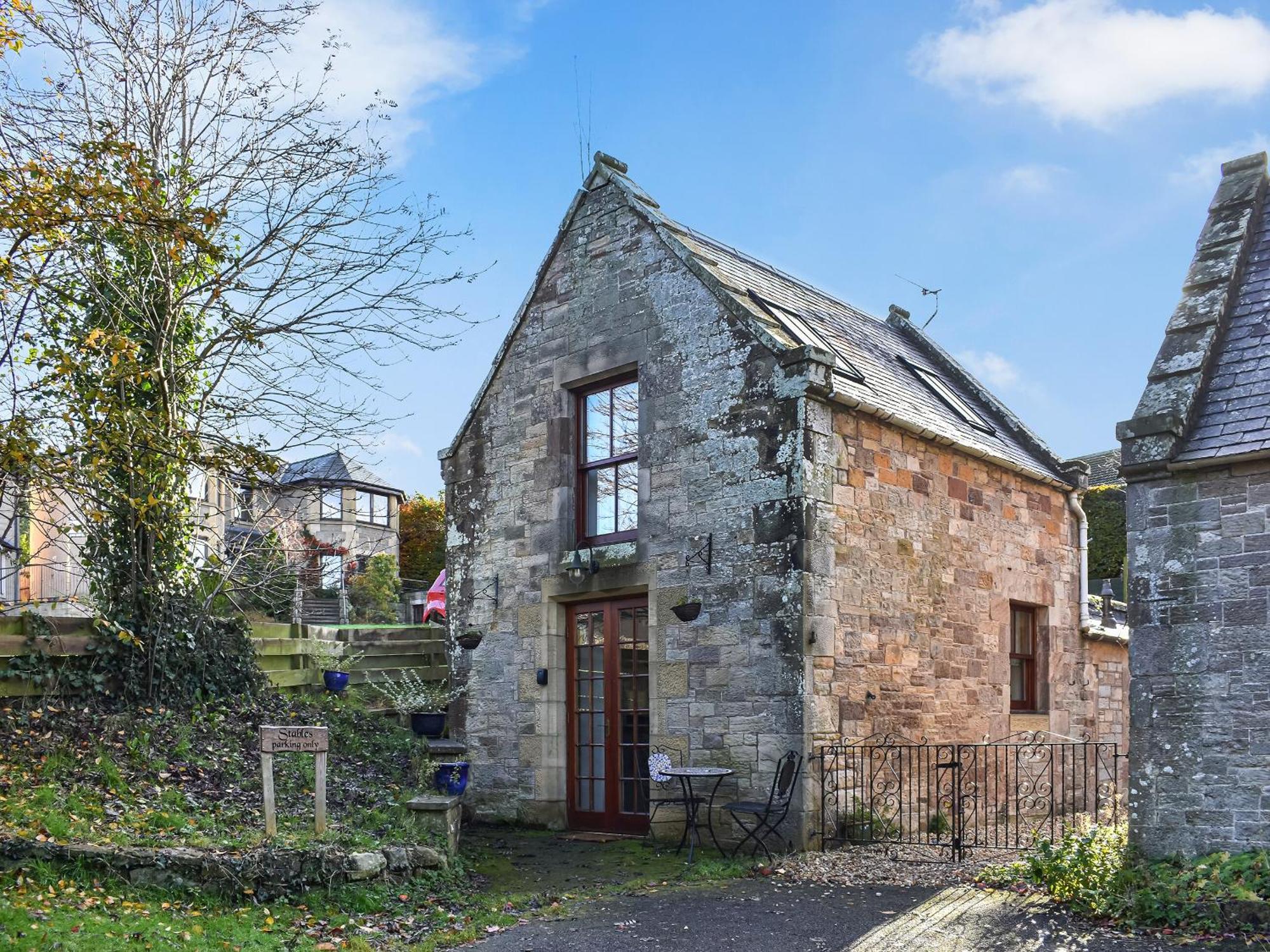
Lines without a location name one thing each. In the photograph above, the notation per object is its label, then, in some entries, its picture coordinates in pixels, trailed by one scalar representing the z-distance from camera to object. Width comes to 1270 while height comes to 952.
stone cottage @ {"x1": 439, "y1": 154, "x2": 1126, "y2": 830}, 10.64
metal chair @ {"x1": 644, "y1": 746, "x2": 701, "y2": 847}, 10.80
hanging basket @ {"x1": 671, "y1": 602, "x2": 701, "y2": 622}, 11.08
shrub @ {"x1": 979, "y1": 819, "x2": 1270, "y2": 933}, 7.27
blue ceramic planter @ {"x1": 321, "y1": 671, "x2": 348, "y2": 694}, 14.98
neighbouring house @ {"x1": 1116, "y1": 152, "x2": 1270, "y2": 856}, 7.81
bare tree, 9.62
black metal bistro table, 10.16
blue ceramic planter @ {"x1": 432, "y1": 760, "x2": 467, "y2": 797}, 11.51
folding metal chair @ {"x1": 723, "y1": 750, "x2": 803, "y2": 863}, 9.84
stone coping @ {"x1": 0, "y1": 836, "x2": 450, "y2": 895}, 7.61
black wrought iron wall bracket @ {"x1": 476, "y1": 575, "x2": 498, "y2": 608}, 13.30
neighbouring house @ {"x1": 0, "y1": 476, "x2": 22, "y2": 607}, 9.69
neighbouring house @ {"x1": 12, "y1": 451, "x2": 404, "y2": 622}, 11.73
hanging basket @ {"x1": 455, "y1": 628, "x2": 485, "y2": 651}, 13.35
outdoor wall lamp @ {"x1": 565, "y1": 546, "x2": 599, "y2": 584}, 12.08
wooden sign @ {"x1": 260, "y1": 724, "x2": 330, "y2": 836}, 8.38
